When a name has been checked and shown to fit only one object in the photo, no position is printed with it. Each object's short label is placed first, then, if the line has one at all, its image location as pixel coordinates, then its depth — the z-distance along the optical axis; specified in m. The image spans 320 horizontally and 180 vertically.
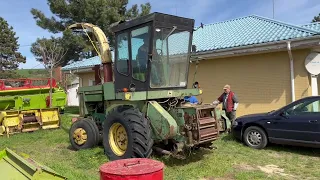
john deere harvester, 4.92
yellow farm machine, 8.60
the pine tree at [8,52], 30.16
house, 7.88
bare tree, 15.32
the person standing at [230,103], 7.53
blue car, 5.96
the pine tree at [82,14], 18.81
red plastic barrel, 2.39
